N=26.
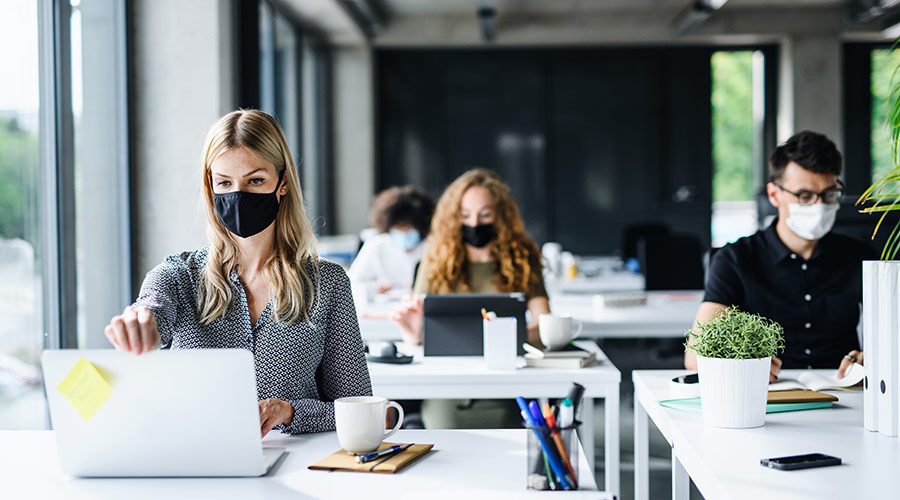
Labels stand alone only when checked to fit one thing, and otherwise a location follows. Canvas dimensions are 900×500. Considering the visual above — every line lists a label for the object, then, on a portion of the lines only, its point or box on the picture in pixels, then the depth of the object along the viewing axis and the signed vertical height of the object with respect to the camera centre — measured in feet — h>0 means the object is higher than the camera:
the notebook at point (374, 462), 4.67 -1.34
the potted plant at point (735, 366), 5.34 -0.93
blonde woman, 5.95 -0.42
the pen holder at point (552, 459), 4.36 -1.23
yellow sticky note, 4.29 -0.81
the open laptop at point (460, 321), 8.49 -1.00
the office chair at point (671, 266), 16.57 -0.88
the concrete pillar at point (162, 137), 13.23 +1.45
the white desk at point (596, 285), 16.43 -1.24
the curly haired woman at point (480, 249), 10.43 -0.31
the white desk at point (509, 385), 7.73 -1.49
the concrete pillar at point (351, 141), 27.37 +2.78
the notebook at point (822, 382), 6.61 -1.32
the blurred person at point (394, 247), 15.96 -0.41
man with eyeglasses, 8.41 -0.61
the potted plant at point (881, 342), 5.18 -0.78
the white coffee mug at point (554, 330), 8.57 -1.10
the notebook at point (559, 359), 8.04 -1.31
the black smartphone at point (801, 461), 4.57 -1.34
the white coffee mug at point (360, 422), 4.82 -1.14
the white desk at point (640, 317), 11.16 -1.32
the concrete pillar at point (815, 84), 26.91 +4.31
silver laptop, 4.31 -0.98
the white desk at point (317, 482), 4.36 -1.38
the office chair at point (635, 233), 23.22 -0.34
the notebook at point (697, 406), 5.92 -1.32
